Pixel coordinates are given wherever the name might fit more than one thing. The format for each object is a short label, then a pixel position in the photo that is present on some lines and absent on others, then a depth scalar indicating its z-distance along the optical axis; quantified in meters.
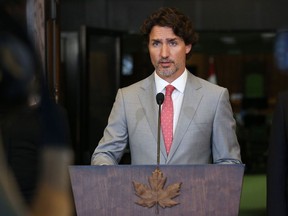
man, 2.96
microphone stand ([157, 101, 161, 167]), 2.62
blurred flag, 10.85
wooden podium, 2.45
